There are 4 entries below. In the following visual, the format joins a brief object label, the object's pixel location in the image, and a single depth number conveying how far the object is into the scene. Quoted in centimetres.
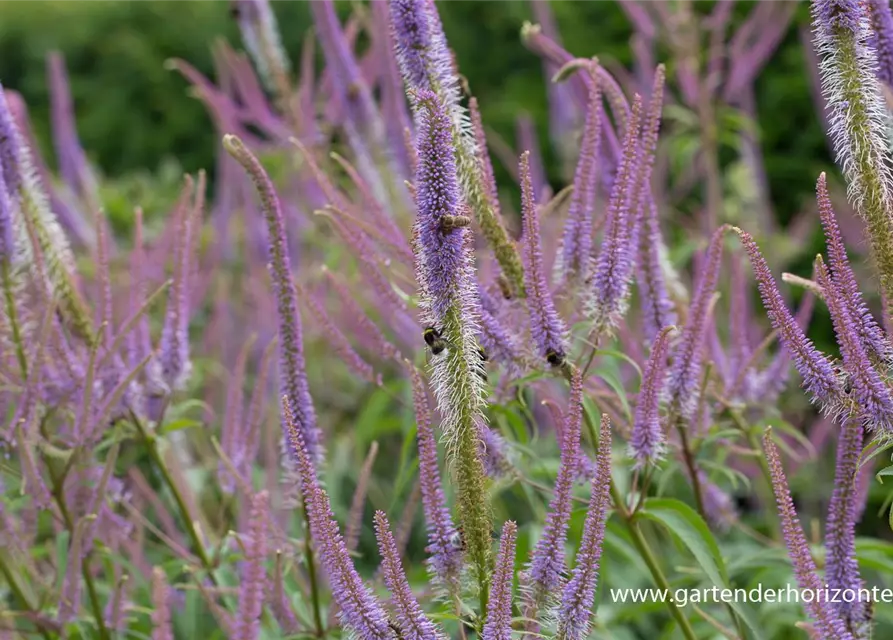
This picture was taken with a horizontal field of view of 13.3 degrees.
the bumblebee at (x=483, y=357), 171
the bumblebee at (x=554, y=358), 178
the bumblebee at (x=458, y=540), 170
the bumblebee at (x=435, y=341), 168
